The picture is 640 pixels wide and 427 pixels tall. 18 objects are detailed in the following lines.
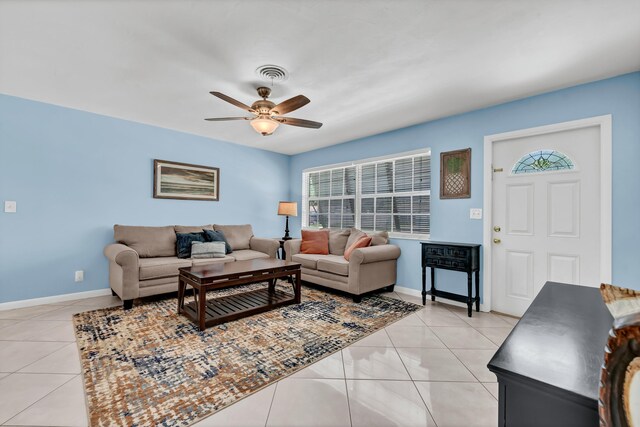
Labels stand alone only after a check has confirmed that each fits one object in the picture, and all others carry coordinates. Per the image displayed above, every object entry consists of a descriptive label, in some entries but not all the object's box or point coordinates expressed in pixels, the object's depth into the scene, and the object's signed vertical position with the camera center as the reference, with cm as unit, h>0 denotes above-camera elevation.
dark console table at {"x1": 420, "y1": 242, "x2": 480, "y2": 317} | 321 -53
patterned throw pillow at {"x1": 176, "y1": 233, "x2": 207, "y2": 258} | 394 -39
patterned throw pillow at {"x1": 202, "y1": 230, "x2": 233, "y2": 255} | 432 -35
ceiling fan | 259 +99
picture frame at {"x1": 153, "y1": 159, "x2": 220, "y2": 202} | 435 +54
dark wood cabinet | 62 -38
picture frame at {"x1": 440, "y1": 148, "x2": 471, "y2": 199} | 352 +54
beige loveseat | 355 -67
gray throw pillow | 391 -49
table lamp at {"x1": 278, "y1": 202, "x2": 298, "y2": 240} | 537 +12
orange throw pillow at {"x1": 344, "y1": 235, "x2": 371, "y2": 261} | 394 -40
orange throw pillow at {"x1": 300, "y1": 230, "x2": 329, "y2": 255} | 454 -44
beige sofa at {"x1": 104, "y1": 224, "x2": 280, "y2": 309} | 321 -59
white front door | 273 +3
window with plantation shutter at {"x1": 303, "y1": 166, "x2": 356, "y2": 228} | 504 +33
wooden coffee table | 275 -80
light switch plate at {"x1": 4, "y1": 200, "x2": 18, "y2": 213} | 324 +8
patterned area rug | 166 -110
